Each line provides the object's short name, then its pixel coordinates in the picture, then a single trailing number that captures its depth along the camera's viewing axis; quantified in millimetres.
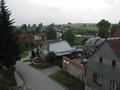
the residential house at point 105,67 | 9962
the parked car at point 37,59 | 21550
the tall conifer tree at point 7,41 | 14925
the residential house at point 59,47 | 21085
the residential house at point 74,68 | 13965
